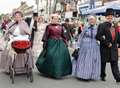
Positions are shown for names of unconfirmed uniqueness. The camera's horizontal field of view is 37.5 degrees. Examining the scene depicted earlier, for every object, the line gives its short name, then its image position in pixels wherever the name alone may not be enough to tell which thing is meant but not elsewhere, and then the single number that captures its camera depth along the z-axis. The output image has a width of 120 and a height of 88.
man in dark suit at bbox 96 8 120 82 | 4.06
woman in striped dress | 4.16
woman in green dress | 4.24
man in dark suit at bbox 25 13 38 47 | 6.35
